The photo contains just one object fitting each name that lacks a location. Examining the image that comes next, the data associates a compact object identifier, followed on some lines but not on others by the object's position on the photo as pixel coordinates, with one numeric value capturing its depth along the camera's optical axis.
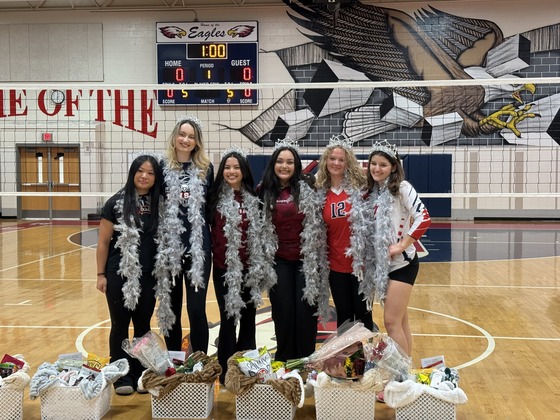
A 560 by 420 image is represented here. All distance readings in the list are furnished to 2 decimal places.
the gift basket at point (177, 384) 3.54
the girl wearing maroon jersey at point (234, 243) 3.86
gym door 16.91
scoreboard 15.80
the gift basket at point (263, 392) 3.45
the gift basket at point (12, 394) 3.46
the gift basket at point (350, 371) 3.45
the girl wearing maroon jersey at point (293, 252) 3.86
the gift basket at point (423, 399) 3.36
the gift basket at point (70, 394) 3.48
